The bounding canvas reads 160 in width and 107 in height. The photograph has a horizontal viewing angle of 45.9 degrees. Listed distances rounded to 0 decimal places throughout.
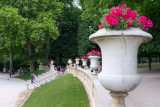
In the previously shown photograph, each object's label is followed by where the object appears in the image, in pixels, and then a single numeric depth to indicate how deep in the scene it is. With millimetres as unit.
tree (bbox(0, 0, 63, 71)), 25422
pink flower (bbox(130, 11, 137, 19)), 3127
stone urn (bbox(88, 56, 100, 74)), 9844
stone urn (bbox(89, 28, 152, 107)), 3018
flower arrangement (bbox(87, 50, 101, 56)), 10226
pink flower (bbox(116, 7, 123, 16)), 3086
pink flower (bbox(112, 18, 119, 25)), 3023
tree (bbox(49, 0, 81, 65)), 35712
